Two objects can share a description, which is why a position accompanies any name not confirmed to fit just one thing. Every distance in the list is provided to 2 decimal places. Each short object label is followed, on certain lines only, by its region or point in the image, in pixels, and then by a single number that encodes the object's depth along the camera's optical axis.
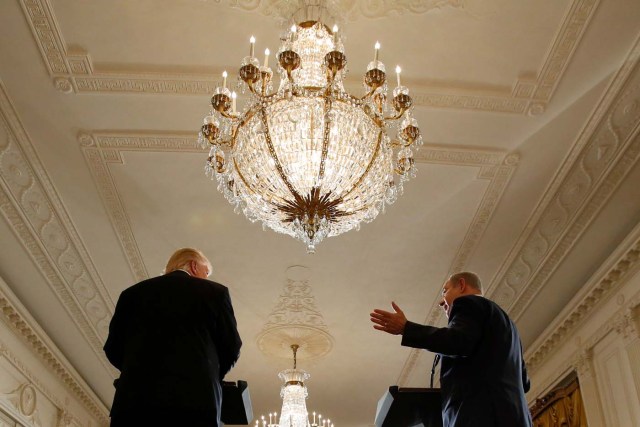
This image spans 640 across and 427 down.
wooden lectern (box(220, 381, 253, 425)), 2.58
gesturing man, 2.46
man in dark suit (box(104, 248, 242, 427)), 2.28
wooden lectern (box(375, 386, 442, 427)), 2.61
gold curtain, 7.86
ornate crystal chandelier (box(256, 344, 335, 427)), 8.89
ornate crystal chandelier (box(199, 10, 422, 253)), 3.98
